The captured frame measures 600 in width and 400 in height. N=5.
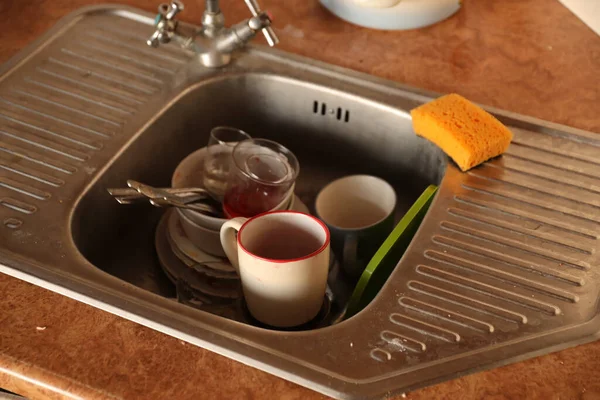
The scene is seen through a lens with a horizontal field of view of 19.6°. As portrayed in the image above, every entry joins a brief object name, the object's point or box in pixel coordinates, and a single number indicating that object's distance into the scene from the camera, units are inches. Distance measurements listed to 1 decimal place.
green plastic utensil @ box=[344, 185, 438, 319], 70.2
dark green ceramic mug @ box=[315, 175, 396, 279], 73.9
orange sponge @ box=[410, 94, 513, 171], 72.3
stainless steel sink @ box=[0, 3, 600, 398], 66.0
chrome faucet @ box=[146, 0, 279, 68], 73.6
